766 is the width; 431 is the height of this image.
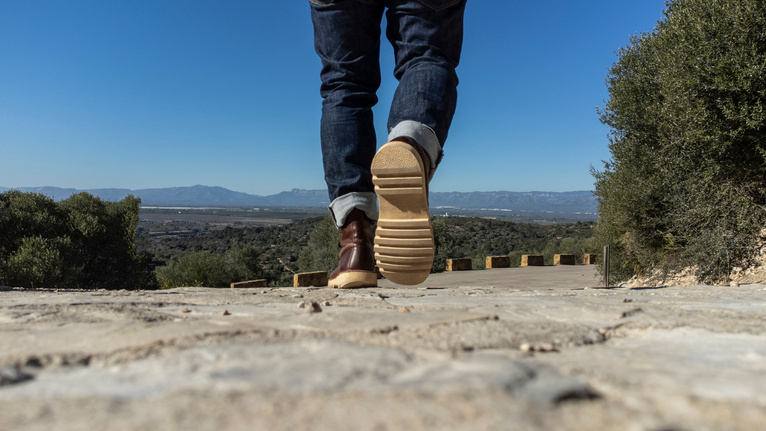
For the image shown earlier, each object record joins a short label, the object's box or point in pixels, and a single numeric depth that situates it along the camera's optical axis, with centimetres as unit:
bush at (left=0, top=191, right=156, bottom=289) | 1402
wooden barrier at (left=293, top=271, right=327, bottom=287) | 1061
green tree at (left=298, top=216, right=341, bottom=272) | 2278
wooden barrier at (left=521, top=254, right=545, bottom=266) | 1764
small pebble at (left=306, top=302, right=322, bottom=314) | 135
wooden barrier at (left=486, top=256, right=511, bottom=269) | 1728
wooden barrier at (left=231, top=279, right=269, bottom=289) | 985
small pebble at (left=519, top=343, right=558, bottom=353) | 93
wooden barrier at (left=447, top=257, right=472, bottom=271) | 1703
